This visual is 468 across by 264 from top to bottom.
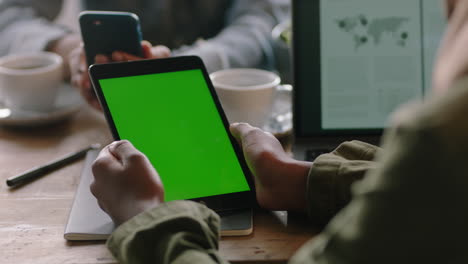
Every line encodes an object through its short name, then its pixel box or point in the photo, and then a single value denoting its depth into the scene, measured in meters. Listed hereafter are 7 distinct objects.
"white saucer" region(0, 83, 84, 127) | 1.53
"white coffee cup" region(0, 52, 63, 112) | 1.53
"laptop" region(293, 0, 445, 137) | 1.47
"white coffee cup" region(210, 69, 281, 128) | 1.46
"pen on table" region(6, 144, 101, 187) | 1.39
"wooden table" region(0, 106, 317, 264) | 1.23
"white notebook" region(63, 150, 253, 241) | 1.25
